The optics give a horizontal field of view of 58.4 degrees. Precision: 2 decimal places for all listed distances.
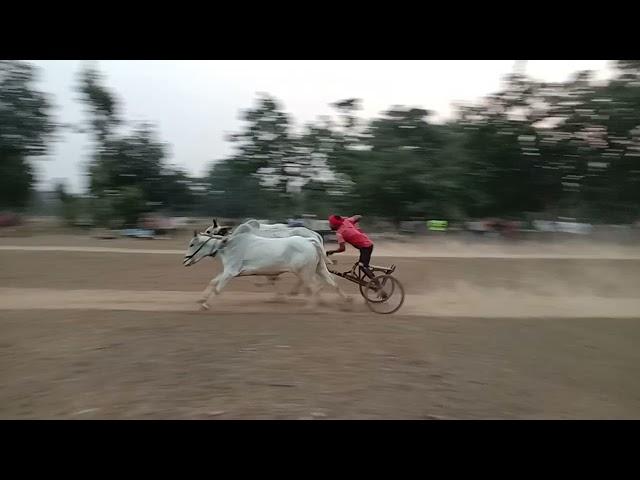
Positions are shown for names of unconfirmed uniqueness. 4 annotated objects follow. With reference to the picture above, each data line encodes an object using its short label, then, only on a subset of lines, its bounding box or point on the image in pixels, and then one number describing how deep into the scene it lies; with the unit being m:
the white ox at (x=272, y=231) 10.54
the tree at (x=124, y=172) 20.00
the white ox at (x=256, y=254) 10.22
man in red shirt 10.30
